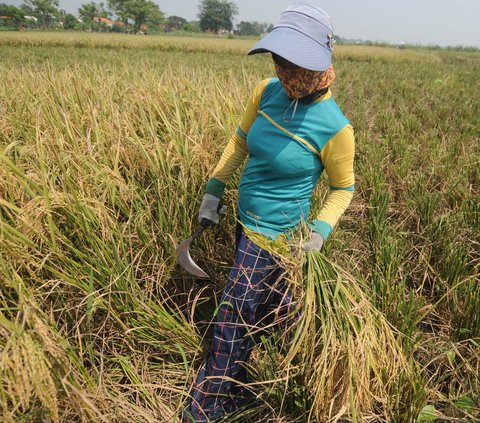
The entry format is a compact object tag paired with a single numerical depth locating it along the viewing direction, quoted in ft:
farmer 3.63
